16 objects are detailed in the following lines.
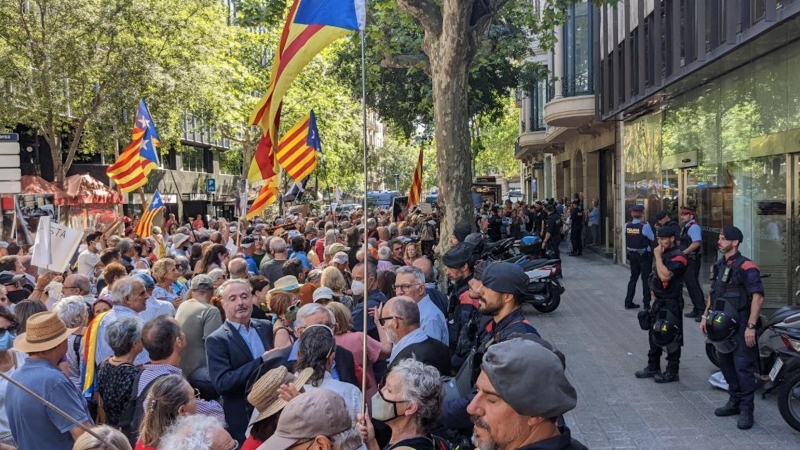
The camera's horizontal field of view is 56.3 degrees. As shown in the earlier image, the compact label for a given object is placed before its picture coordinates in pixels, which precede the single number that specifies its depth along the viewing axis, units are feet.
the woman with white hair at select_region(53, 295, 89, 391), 17.81
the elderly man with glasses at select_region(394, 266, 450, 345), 18.11
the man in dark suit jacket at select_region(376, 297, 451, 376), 15.06
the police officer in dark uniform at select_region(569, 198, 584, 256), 73.50
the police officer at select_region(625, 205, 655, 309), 40.50
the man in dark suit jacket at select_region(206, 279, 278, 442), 15.81
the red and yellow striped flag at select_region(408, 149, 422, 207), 54.70
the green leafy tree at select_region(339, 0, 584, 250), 37.63
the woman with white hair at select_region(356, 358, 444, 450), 11.24
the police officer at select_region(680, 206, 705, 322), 38.50
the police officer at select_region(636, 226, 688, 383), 25.68
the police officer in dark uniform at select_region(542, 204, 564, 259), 60.86
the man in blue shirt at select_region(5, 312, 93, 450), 13.33
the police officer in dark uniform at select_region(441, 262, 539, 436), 13.32
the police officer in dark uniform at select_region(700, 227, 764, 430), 21.39
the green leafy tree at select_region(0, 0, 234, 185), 67.72
